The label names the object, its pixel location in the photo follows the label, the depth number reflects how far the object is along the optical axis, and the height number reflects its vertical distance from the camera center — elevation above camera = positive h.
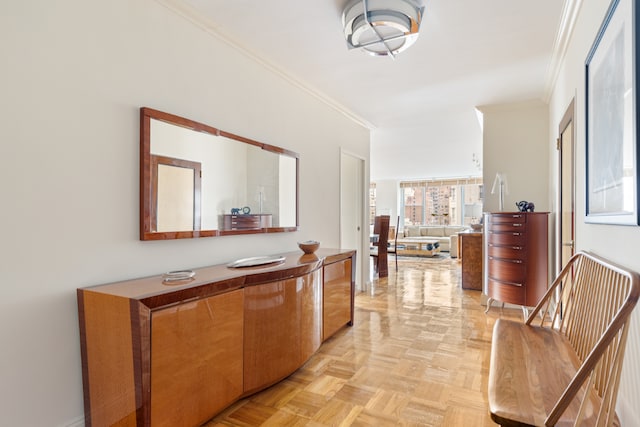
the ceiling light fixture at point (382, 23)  2.08 +1.19
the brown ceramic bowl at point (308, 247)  2.91 -0.28
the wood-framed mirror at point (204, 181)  1.94 +0.21
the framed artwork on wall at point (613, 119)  1.05 +0.34
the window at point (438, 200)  10.28 +0.41
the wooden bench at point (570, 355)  0.99 -0.60
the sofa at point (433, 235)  8.68 -0.63
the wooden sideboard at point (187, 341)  1.46 -0.62
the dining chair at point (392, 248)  6.69 -0.70
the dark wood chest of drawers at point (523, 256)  3.37 -0.41
